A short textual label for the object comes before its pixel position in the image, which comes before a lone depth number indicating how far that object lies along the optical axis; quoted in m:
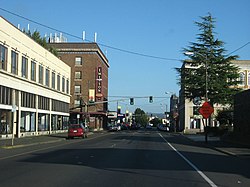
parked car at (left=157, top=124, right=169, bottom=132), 95.59
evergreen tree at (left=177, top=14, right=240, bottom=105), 52.22
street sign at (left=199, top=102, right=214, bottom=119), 37.78
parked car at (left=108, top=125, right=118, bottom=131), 86.92
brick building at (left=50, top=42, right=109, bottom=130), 88.81
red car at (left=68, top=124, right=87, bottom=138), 46.06
